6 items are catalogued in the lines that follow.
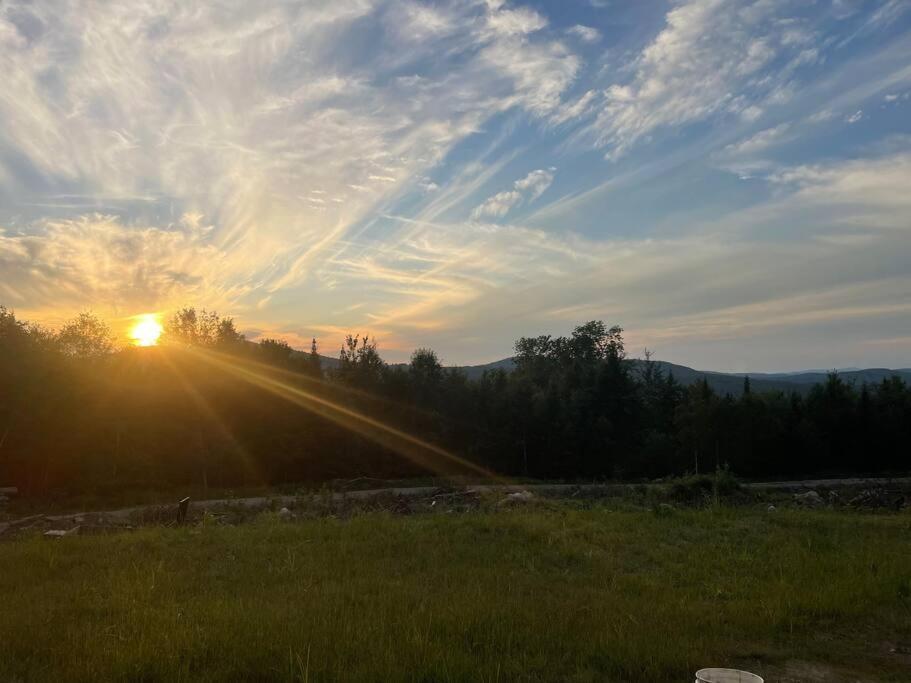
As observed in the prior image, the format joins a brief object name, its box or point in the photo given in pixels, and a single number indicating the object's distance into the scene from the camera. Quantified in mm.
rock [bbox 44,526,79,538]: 13587
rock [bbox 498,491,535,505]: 18891
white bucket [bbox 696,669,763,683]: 3756
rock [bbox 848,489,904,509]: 22333
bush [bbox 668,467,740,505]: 21672
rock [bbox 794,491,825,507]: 21844
